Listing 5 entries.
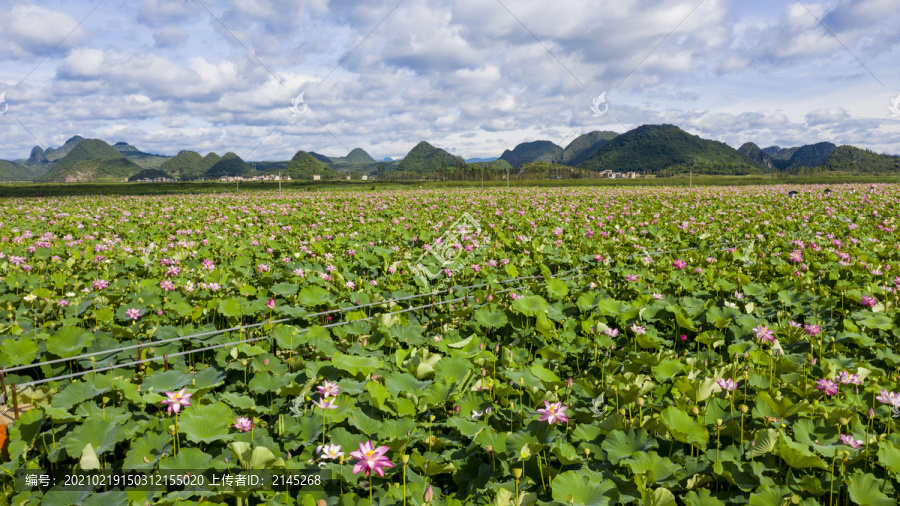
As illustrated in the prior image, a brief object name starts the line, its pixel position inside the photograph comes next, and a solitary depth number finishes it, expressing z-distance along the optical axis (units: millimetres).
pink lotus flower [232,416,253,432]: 2582
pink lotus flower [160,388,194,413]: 2535
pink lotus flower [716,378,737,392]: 2682
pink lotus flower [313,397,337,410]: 2470
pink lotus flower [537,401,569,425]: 2419
